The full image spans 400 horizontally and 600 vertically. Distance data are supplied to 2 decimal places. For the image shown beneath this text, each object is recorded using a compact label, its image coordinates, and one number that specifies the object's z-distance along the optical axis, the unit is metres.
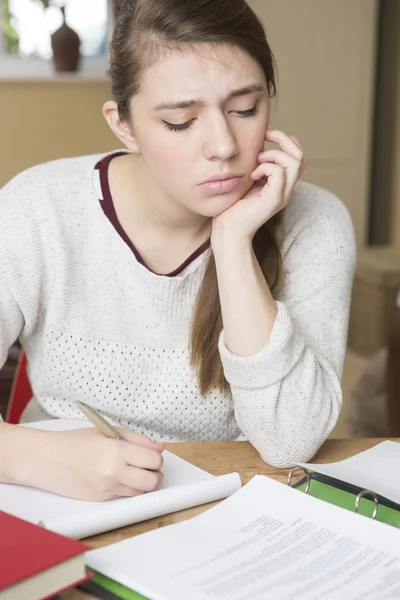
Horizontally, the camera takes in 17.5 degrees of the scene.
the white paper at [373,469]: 1.16
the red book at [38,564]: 0.94
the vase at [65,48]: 4.05
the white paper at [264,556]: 0.99
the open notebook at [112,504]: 1.08
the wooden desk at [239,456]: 1.23
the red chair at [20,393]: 1.61
